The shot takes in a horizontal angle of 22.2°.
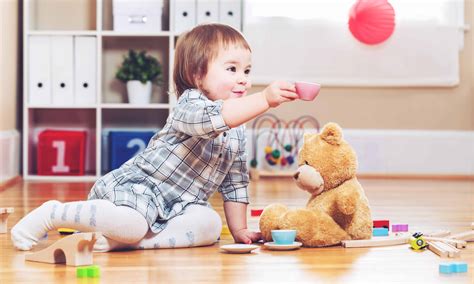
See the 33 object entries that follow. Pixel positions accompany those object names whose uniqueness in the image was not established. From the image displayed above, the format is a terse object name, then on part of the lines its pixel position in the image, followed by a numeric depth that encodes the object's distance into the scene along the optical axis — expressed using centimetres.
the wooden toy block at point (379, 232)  245
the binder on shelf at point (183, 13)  434
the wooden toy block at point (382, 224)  258
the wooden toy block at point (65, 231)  247
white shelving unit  452
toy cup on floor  228
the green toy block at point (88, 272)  197
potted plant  435
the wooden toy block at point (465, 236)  239
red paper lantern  450
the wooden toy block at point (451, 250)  220
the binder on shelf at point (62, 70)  433
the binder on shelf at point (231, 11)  434
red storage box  430
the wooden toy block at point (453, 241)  231
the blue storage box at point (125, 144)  425
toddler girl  223
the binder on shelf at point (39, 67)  432
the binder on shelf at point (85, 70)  434
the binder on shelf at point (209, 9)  434
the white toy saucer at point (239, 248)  223
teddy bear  230
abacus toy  448
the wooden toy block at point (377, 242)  230
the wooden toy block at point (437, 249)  220
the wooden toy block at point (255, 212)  285
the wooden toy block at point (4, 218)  248
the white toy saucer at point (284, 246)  226
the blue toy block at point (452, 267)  202
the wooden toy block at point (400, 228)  256
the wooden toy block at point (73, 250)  204
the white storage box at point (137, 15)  435
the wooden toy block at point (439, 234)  244
